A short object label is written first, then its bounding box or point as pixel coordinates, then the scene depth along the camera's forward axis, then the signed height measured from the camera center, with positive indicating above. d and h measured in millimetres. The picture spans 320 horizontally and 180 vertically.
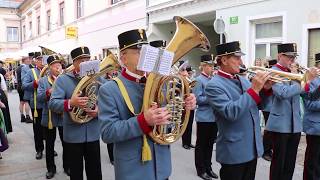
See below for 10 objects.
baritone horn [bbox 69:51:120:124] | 4406 -151
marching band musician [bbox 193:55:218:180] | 5898 -814
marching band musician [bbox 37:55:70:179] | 5715 -602
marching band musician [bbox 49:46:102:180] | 4527 -642
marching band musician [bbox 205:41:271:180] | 3623 -429
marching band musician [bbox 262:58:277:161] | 6602 -1227
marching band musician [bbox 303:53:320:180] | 4934 -819
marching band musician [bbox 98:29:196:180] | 2879 -276
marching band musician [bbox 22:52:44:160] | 7031 -418
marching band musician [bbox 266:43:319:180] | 4637 -592
